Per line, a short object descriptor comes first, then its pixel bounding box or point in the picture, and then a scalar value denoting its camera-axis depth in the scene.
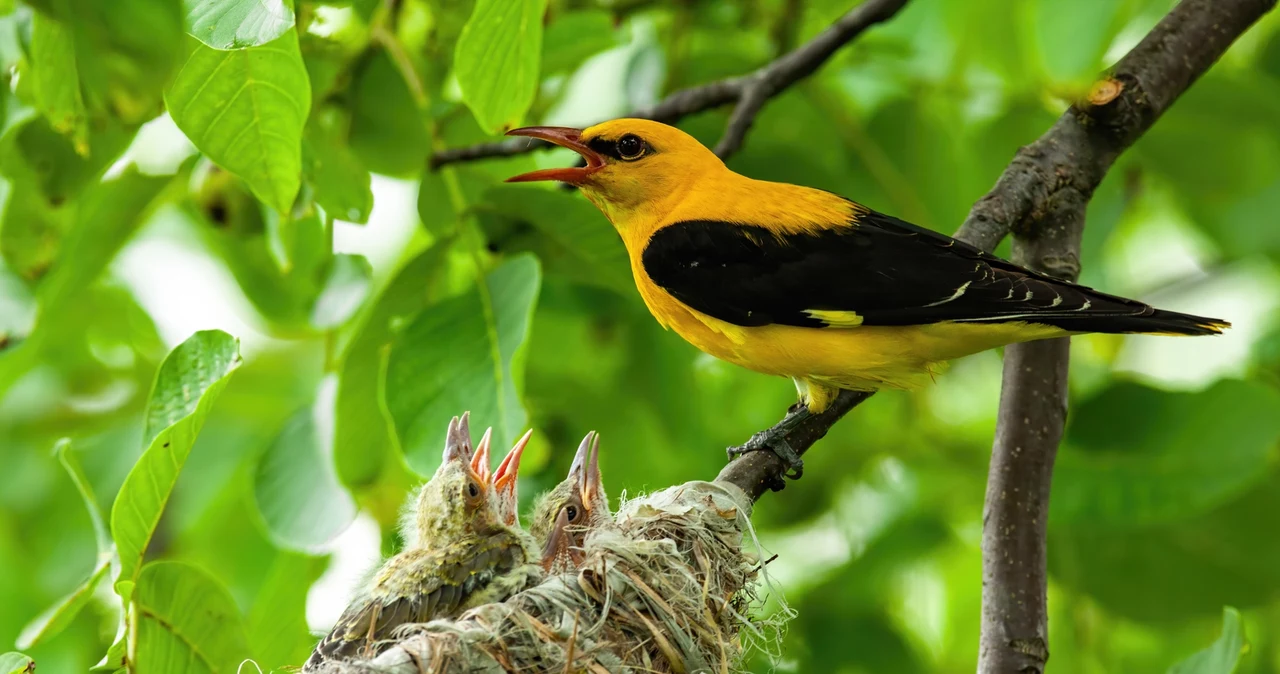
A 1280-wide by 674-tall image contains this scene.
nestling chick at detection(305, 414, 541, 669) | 5.91
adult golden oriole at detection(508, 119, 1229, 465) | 5.52
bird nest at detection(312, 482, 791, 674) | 4.95
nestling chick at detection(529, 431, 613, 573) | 7.19
